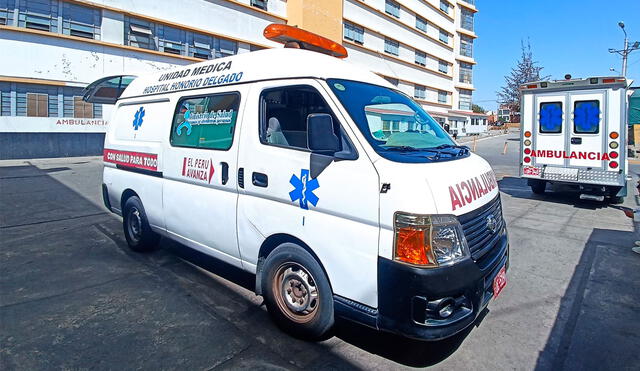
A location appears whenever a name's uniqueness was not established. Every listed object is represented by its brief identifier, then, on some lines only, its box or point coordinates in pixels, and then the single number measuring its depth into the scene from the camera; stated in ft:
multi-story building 53.72
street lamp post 92.50
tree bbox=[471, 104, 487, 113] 261.98
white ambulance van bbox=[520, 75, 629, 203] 25.76
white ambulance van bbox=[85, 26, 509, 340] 8.11
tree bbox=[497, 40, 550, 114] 188.65
